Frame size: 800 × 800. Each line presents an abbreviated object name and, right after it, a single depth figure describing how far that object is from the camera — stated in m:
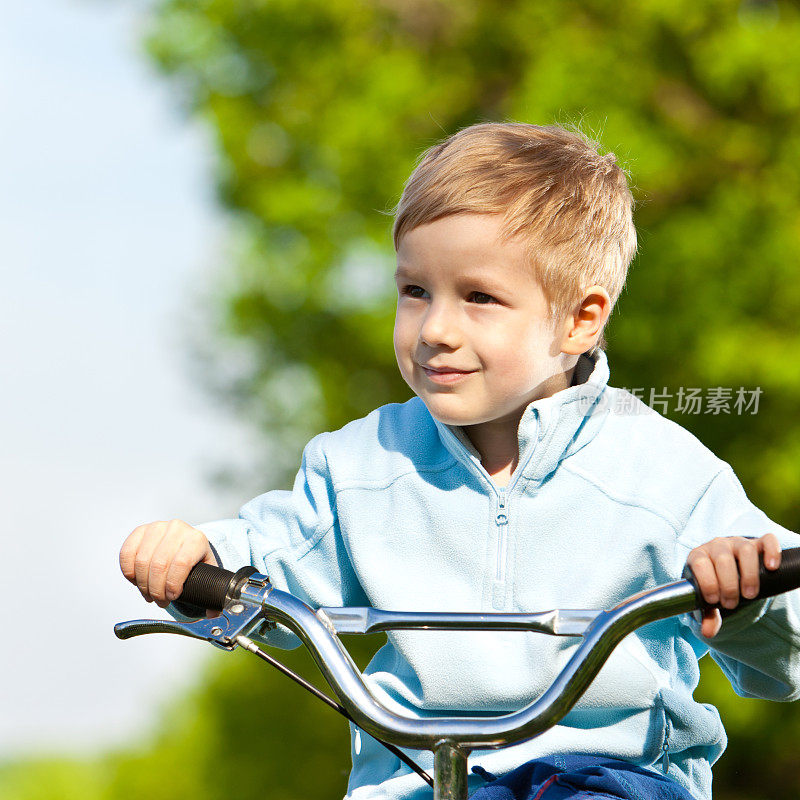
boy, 3.72
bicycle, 3.50
